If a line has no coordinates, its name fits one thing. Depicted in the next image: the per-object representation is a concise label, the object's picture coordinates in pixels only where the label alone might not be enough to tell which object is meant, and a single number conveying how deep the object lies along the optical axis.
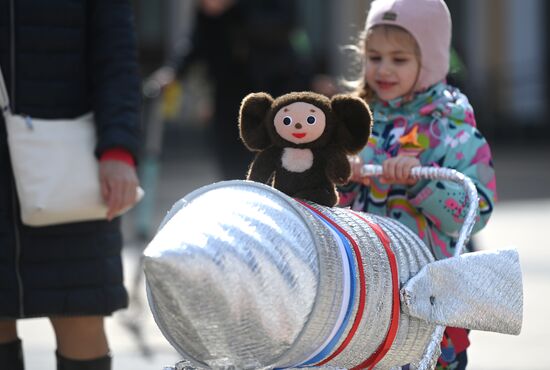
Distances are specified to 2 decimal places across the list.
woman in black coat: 7.02
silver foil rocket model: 4.72
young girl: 7.03
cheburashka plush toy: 5.72
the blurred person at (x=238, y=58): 13.07
